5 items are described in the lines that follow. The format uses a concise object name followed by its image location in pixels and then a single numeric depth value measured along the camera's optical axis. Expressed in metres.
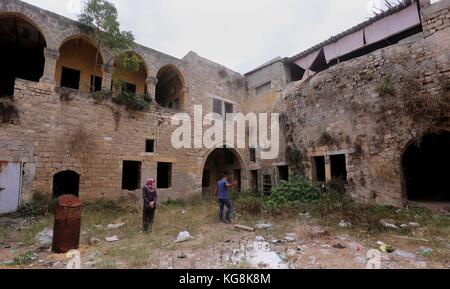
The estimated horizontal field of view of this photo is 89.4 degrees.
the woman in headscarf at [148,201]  6.29
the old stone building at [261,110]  7.96
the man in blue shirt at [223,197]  7.45
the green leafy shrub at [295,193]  9.61
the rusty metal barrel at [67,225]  4.65
